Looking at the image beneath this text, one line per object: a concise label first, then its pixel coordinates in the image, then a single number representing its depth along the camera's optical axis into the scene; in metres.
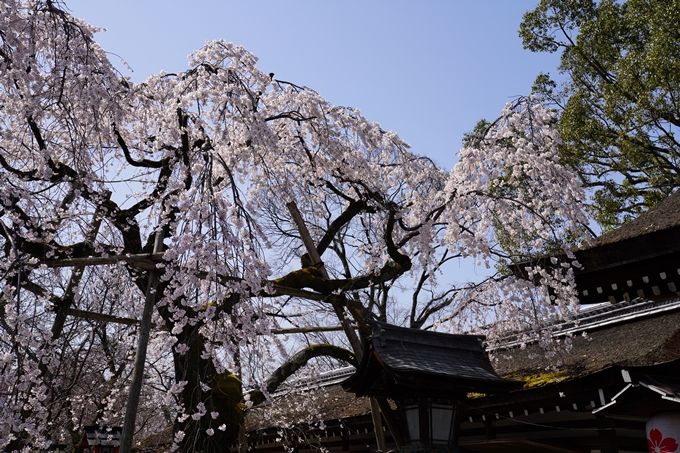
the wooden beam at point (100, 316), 6.89
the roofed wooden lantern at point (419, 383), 5.84
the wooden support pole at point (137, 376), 5.11
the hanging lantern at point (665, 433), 5.07
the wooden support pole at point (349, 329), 7.53
